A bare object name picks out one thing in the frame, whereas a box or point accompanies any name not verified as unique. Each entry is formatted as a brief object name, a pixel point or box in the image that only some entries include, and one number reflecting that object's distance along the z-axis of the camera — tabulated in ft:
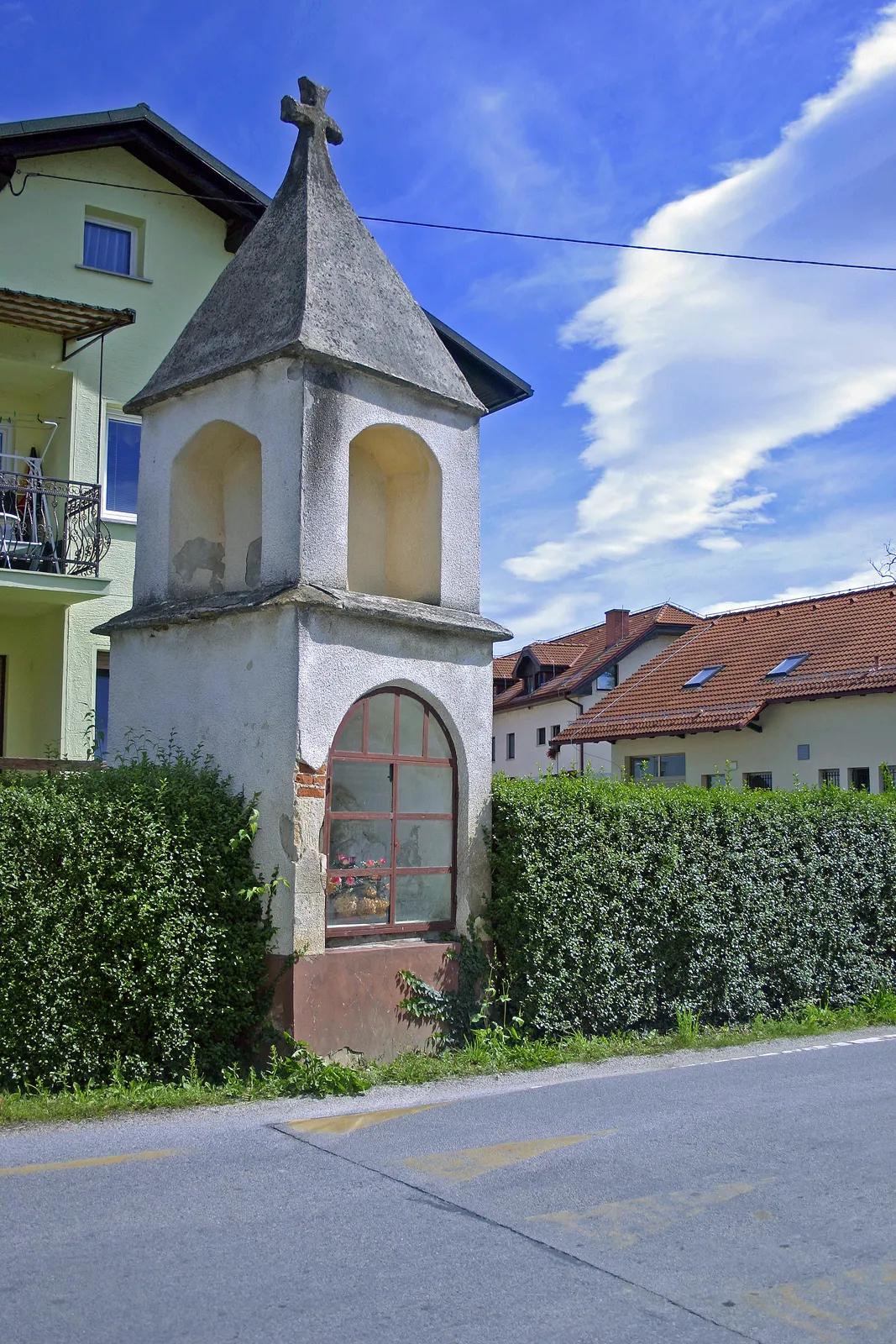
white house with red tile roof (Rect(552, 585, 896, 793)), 82.84
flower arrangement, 31.35
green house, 48.44
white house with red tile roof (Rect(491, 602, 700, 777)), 147.33
